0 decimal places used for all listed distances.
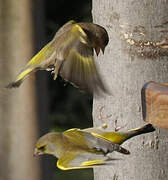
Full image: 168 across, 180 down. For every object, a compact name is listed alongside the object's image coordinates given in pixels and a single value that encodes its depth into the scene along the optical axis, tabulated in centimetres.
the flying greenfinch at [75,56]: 490
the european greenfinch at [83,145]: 478
